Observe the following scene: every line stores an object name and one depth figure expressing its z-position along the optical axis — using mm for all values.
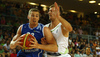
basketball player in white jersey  6670
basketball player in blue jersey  5559
